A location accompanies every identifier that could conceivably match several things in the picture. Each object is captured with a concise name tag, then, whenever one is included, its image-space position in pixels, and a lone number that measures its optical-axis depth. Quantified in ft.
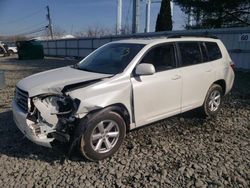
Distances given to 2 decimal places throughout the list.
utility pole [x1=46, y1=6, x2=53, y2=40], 132.76
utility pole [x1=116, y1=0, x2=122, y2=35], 64.73
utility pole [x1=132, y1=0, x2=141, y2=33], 43.98
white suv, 8.73
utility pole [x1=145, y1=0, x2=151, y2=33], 69.74
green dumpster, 61.86
